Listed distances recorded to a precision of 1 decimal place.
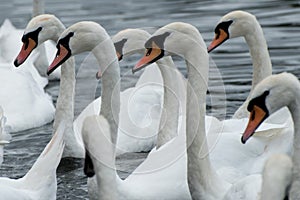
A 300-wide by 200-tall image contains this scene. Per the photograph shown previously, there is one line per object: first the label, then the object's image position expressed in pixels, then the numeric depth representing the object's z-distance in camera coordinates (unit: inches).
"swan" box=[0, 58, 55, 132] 952.3
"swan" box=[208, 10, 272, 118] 838.5
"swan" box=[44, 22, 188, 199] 705.6
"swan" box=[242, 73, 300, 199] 598.2
